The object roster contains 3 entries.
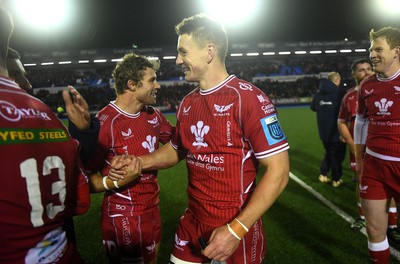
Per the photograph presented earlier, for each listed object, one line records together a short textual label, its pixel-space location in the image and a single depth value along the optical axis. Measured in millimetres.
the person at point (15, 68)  2043
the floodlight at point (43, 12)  19159
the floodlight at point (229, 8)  24266
